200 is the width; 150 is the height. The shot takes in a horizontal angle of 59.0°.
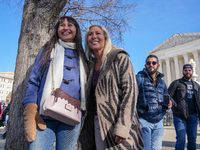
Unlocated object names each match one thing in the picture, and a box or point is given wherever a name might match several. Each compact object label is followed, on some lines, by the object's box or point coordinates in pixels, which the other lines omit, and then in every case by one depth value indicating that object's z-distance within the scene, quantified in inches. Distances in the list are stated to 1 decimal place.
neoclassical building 1701.5
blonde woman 78.5
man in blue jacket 132.2
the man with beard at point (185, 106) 170.7
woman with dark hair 77.7
